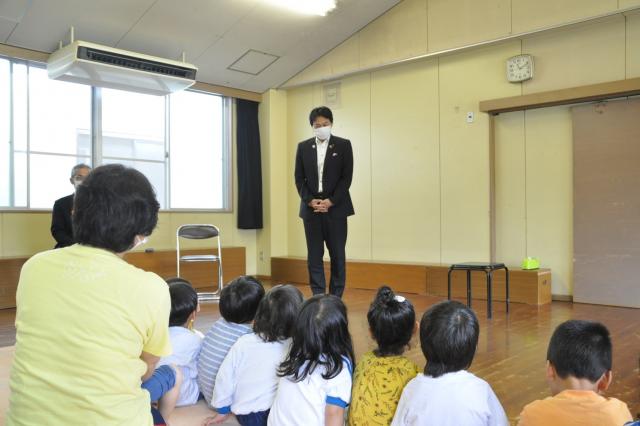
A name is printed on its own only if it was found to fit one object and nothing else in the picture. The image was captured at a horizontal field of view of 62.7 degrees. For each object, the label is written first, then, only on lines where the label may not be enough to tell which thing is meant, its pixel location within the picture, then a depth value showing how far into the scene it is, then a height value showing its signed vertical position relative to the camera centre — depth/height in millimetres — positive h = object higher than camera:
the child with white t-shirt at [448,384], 1276 -422
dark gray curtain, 6500 +604
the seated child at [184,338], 1868 -439
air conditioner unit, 4500 +1345
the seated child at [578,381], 1114 -388
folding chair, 4930 -176
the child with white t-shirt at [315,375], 1499 -460
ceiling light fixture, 4965 +2036
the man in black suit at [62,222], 3955 -32
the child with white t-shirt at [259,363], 1710 -479
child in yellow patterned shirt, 1484 -439
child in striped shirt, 1878 -397
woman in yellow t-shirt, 951 -193
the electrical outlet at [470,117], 5078 +952
